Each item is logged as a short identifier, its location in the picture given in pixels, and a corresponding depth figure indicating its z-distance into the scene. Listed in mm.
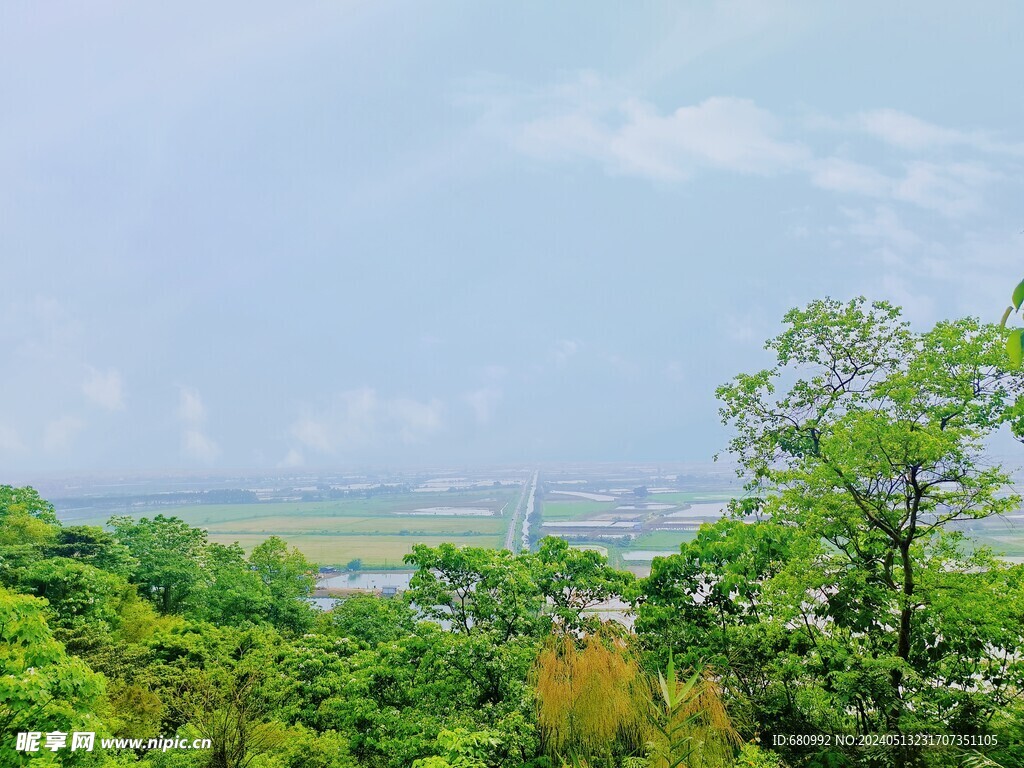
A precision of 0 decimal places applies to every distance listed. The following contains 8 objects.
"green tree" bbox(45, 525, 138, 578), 18578
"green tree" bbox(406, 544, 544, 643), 10688
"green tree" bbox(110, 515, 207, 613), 20797
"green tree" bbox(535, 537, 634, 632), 11672
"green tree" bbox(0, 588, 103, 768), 6301
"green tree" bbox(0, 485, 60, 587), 15742
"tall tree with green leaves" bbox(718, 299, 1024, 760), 8031
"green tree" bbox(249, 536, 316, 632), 21266
